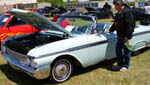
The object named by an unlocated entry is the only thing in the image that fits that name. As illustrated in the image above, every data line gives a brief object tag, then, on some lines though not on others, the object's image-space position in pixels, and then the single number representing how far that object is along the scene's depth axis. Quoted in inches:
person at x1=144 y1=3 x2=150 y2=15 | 360.3
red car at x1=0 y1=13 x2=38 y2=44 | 195.5
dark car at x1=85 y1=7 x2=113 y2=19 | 521.1
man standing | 122.6
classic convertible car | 106.4
